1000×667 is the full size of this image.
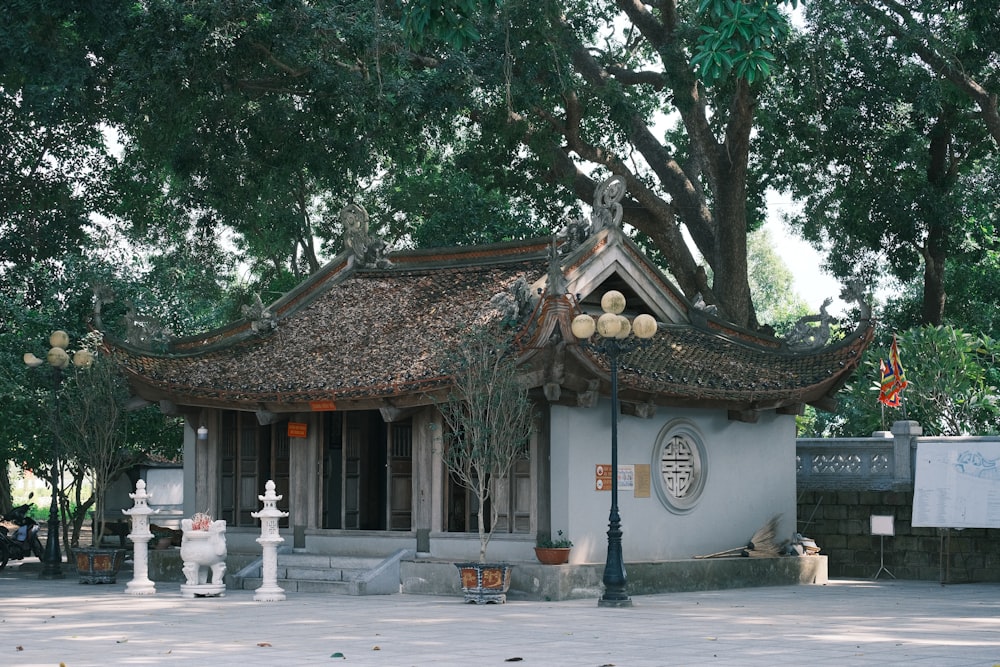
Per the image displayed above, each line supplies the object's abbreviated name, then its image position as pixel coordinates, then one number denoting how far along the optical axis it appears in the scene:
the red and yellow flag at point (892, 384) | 27.33
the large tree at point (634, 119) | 25.69
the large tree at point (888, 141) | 26.58
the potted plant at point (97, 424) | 22.03
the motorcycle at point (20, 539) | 24.67
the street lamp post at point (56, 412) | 22.03
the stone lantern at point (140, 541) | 19.34
